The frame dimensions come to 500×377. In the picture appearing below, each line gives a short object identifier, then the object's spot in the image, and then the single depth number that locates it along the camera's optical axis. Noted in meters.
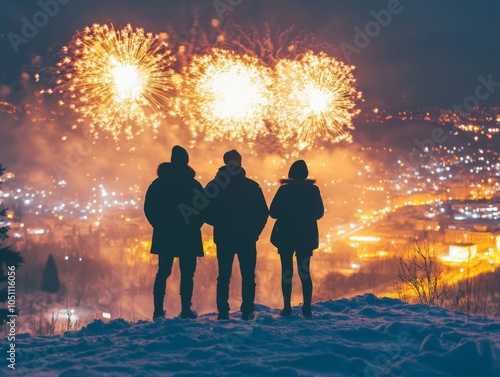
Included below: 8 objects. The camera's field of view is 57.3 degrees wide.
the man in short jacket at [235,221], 6.88
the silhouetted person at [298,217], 7.01
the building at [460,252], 53.53
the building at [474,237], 57.00
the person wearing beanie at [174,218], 7.00
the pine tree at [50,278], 59.16
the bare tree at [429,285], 9.08
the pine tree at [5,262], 14.69
